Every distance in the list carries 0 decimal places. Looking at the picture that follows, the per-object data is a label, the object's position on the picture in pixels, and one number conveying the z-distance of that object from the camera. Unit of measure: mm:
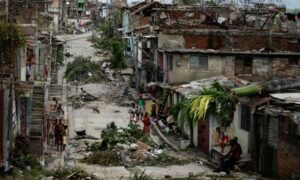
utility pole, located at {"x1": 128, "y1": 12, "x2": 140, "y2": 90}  48281
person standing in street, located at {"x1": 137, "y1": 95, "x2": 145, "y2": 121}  37428
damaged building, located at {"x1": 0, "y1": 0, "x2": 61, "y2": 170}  18156
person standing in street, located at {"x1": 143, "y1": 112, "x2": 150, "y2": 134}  30656
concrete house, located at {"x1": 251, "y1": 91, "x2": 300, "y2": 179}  19156
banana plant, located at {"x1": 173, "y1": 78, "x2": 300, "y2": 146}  21812
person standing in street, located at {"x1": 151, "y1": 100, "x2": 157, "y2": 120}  36453
